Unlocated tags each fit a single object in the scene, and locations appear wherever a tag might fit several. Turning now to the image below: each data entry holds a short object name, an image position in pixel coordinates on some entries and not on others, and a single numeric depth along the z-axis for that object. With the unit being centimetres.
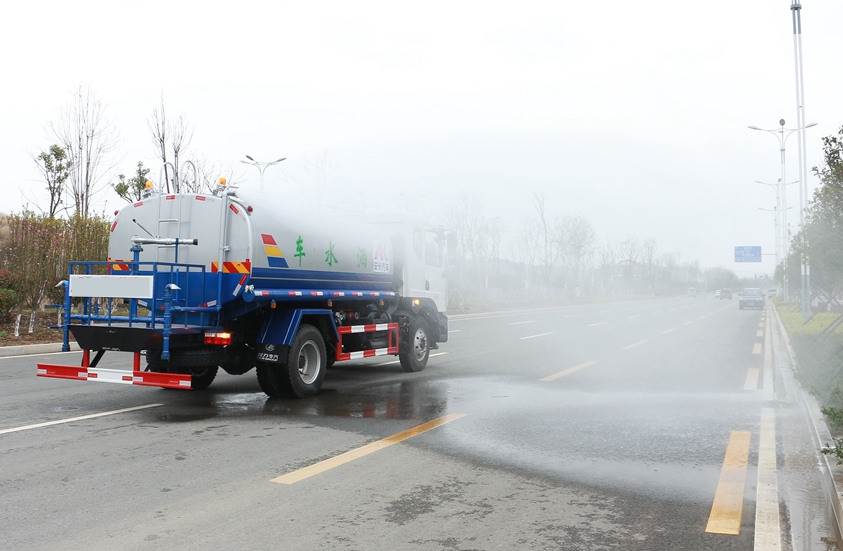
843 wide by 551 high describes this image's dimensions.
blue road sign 6925
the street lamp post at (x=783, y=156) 3708
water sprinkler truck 815
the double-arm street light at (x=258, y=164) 2411
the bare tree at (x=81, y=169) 2410
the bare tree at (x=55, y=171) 2345
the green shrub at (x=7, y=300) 1822
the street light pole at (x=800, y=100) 2373
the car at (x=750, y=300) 4766
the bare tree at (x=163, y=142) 2570
